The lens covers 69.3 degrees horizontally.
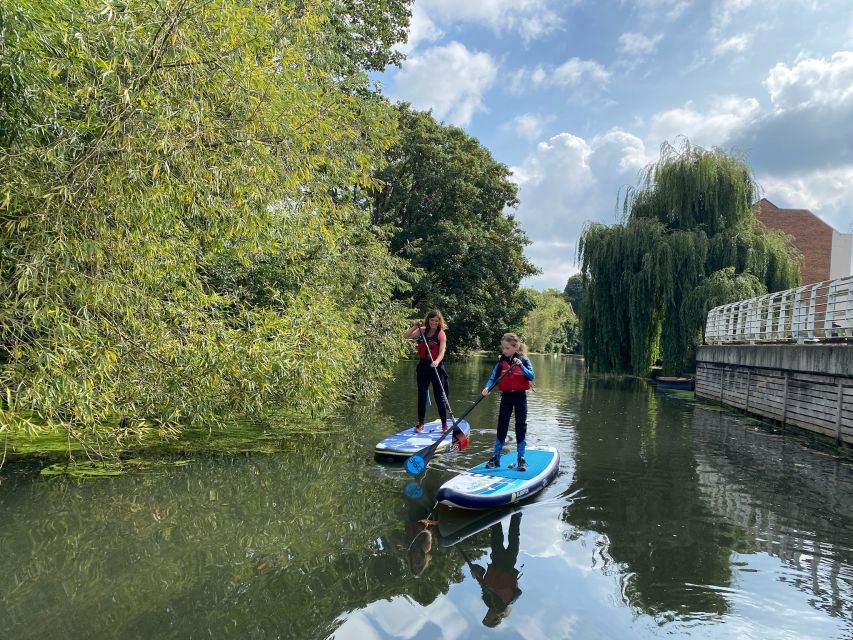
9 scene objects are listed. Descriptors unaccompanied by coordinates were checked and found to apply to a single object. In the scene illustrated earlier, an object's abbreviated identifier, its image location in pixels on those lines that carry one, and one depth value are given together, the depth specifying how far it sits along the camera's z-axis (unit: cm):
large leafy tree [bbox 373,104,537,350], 2808
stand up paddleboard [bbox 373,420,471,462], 800
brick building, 3603
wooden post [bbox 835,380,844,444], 1068
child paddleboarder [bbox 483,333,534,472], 704
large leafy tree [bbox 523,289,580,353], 7494
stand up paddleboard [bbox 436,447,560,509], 591
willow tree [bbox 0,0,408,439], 488
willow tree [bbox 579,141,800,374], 2136
